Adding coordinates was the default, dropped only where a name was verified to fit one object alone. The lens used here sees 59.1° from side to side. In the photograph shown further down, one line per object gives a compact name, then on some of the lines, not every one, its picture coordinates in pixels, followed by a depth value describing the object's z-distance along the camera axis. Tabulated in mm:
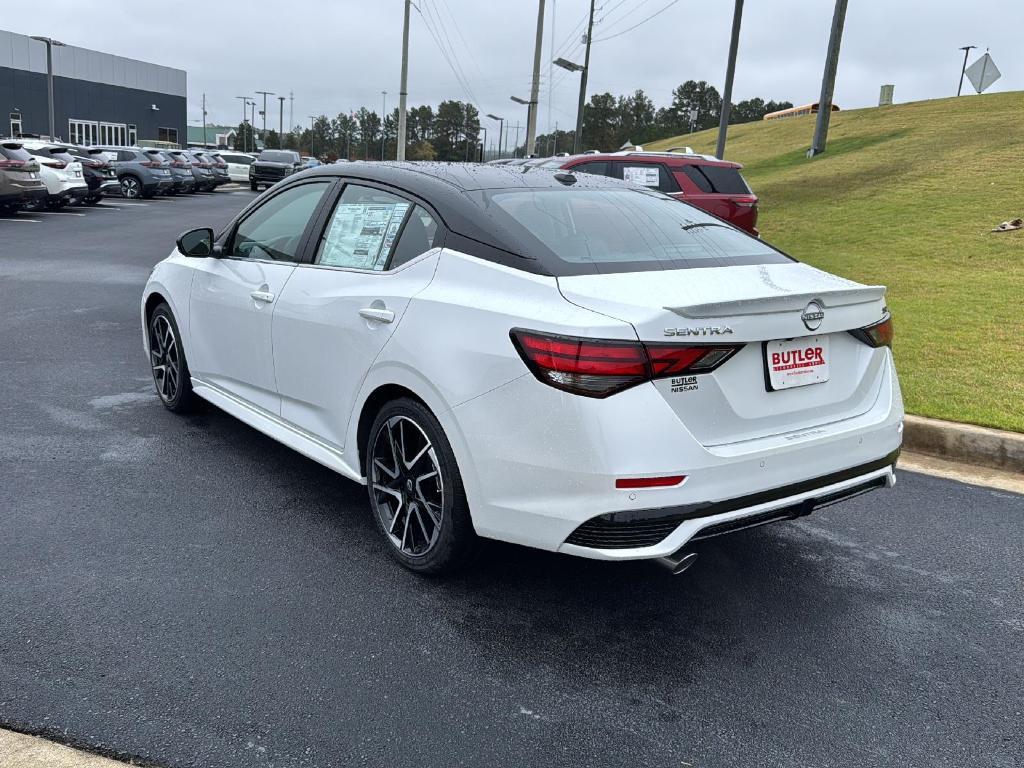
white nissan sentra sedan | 2891
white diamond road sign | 22375
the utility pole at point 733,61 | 24922
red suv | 11992
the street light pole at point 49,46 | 44909
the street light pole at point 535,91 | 33528
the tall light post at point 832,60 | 25817
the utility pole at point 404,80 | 43941
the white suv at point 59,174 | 22391
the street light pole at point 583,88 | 40375
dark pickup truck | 42812
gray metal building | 65812
